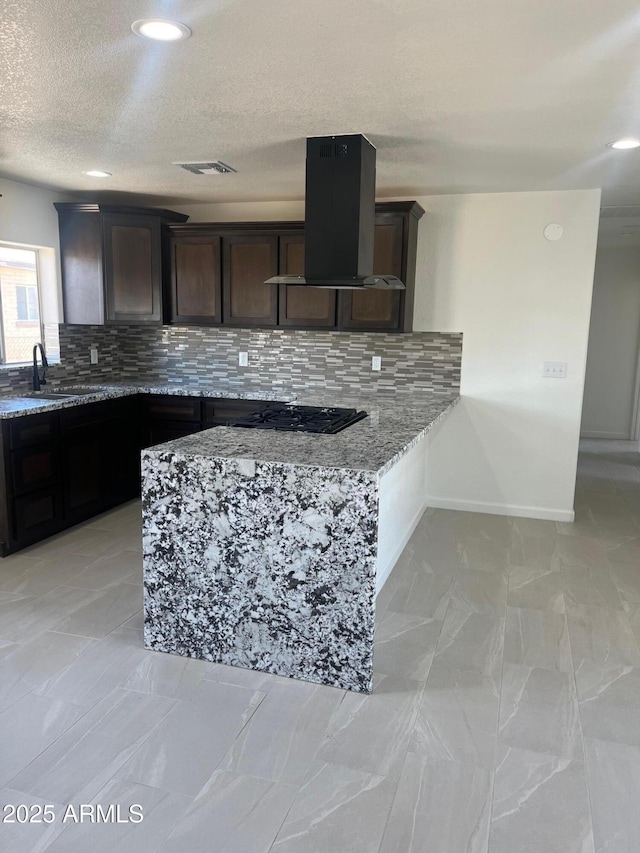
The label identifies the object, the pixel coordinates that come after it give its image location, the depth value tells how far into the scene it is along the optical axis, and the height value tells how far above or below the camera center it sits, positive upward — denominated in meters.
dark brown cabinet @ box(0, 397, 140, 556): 3.72 -0.99
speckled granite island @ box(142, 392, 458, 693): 2.39 -0.93
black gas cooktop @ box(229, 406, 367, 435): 3.12 -0.51
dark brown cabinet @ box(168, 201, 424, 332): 4.32 +0.35
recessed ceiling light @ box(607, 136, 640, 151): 3.05 +0.95
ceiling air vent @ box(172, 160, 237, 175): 3.74 +0.96
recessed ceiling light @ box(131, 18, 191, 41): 1.92 +0.93
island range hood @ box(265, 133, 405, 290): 3.08 +0.60
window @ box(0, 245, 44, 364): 4.45 +0.11
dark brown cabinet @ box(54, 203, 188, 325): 4.73 +0.45
